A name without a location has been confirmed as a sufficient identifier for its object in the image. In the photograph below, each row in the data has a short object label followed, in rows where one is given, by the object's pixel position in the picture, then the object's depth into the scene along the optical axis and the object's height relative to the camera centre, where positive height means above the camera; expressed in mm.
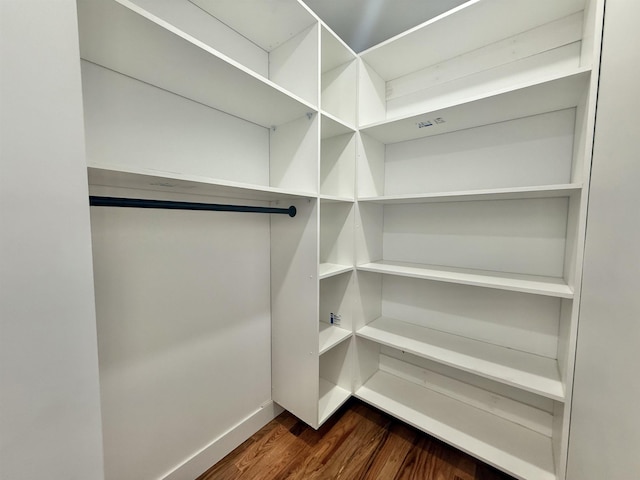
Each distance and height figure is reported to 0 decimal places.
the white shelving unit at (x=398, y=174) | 944 +263
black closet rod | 725 +62
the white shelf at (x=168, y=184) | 690 +140
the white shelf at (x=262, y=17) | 1092 +970
